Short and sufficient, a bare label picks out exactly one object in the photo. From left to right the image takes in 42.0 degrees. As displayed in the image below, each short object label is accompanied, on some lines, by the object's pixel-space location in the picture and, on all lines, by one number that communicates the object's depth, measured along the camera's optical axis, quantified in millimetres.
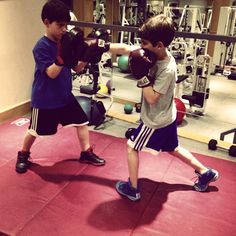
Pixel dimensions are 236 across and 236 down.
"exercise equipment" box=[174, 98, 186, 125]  3797
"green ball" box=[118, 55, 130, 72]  6233
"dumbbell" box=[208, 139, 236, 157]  3021
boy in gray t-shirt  1805
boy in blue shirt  2070
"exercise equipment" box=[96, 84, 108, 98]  4682
